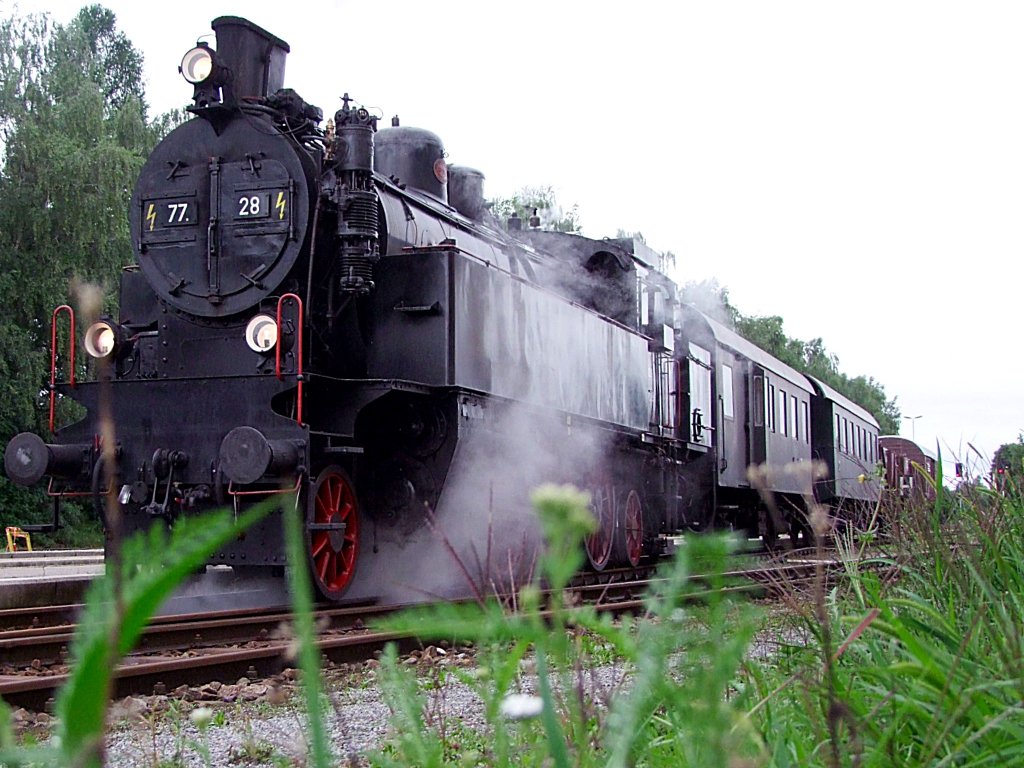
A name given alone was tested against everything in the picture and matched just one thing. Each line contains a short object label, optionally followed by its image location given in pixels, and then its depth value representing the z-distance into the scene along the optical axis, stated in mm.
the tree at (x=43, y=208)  23562
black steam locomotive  7918
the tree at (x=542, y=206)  41656
